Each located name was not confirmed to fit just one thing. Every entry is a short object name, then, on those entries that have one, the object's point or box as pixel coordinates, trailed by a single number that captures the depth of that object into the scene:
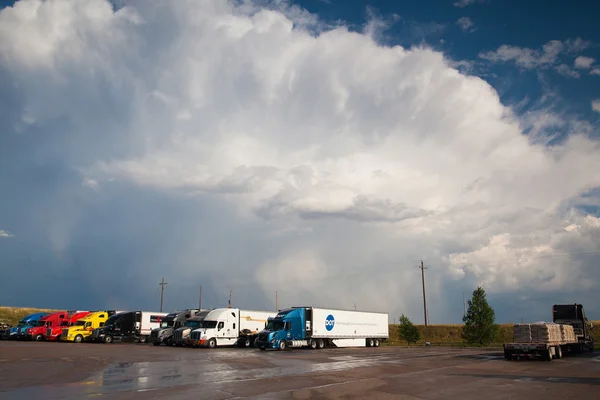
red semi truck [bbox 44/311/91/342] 48.46
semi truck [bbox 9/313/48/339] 48.88
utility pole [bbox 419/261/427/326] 73.26
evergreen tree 56.16
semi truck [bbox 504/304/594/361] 29.69
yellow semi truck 47.84
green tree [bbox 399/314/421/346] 63.91
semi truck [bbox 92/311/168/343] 47.94
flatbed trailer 29.48
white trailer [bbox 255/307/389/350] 40.84
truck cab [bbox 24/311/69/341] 48.66
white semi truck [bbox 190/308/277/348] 42.31
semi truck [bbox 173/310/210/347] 43.38
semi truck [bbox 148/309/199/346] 46.84
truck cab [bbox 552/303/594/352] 39.38
